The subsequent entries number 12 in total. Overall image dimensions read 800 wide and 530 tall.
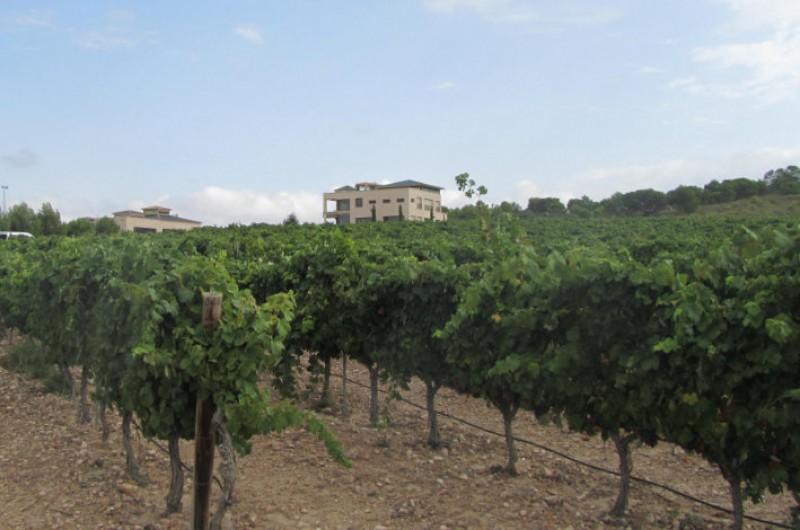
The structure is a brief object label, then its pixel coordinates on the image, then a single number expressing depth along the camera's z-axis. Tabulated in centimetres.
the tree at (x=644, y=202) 6769
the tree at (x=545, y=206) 6719
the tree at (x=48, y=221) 5853
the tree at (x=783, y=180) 6309
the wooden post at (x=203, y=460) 383
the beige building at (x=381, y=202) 8225
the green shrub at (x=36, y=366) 815
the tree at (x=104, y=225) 5986
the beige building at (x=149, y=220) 7550
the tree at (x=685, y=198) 6469
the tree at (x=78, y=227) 5518
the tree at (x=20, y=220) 5753
